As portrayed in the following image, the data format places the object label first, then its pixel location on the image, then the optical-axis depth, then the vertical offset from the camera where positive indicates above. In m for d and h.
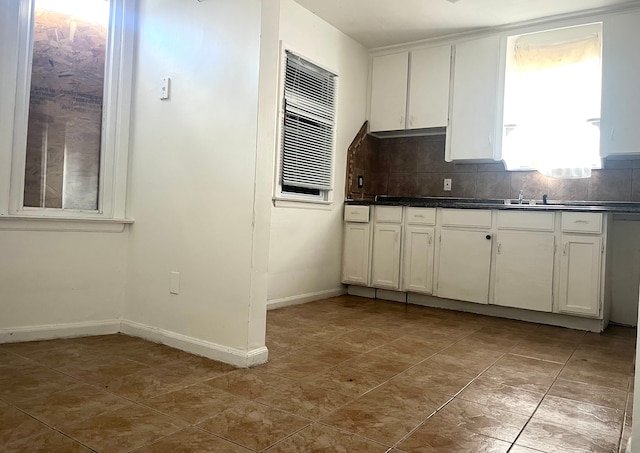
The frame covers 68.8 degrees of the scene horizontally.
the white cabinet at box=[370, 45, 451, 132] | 4.45 +1.46
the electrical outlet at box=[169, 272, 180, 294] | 2.55 -0.31
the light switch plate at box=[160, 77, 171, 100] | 2.64 +0.78
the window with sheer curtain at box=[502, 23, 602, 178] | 3.87 +1.23
